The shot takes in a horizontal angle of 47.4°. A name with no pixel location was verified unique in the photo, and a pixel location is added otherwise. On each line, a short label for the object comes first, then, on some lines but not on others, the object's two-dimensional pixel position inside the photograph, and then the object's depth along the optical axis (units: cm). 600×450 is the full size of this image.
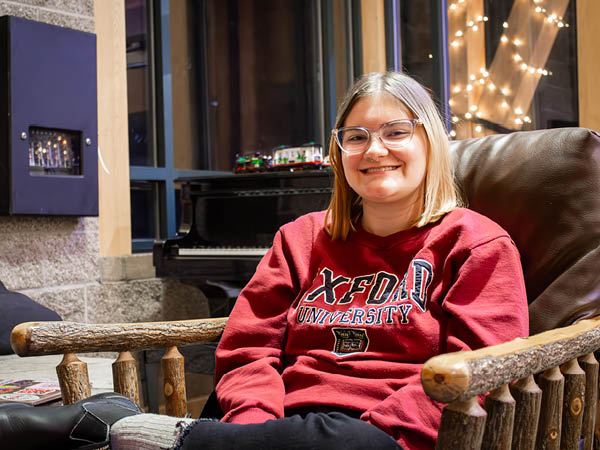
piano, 334
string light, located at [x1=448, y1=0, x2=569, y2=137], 401
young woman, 124
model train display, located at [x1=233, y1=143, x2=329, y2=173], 351
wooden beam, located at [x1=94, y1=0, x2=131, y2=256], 357
